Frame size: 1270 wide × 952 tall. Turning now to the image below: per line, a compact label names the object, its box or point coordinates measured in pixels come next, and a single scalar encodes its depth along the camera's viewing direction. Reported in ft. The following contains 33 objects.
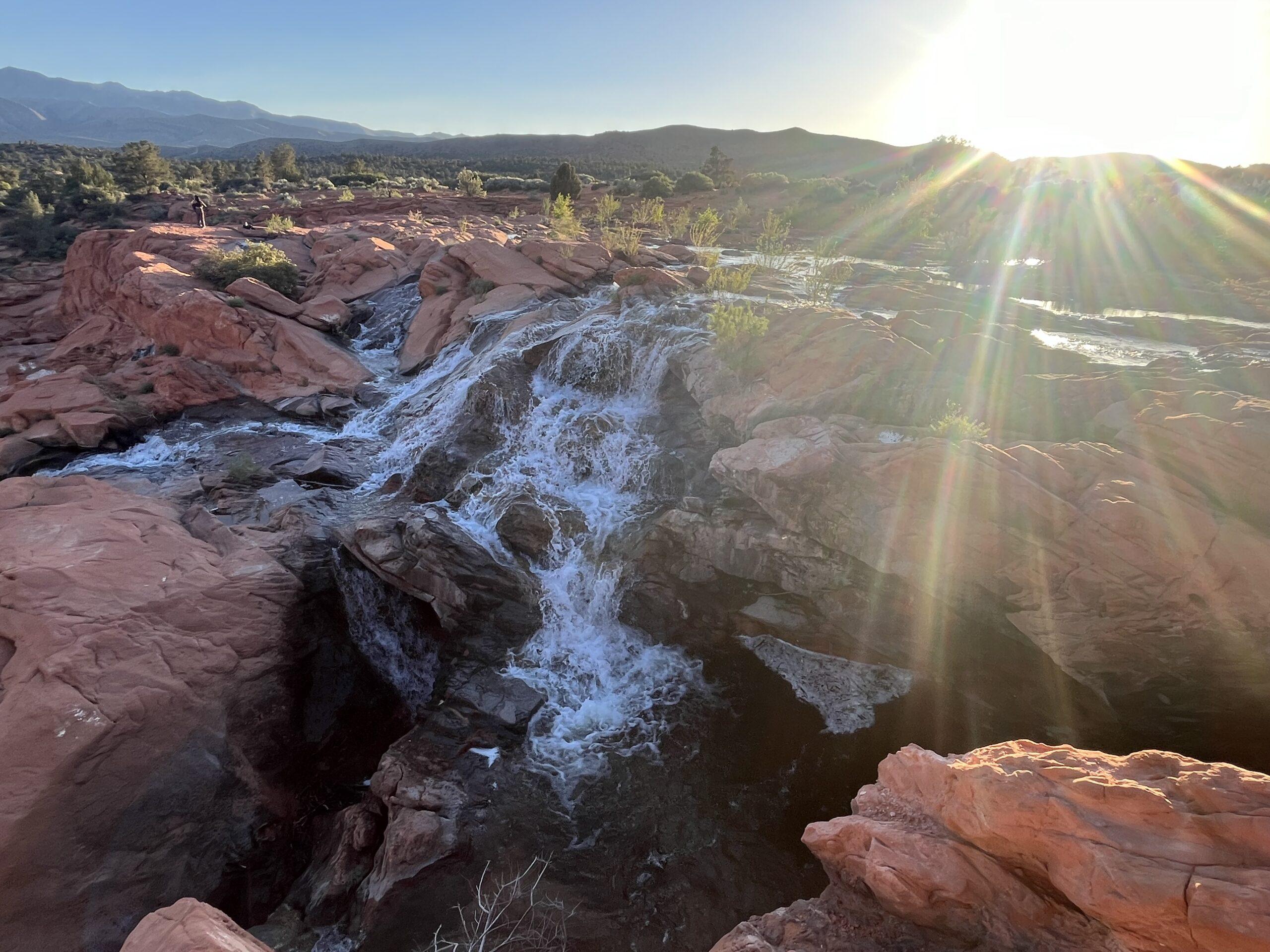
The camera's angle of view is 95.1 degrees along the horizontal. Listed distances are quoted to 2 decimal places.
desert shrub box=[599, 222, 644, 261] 62.75
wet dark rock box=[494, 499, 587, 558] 33.32
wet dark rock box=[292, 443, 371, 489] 38.96
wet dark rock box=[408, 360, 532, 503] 37.96
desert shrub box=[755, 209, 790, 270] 61.77
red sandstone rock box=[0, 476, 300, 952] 19.95
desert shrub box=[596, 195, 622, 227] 79.82
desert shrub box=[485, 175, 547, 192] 141.49
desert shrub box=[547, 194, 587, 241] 67.36
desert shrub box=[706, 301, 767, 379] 36.04
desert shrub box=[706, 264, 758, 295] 47.24
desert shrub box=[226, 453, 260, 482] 38.19
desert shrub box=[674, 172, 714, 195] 133.59
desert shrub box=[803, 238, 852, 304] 46.44
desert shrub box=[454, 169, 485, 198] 126.52
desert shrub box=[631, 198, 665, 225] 86.17
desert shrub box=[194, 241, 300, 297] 57.06
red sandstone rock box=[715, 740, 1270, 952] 9.89
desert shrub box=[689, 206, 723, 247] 75.20
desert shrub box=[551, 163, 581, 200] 116.26
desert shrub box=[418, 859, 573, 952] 18.80
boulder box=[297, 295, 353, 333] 55.67
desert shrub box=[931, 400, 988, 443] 25.16
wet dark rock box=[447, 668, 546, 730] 26.99
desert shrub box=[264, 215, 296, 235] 76.95
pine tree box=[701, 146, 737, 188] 140.87
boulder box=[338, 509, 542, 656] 30.09
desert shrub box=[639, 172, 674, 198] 125.70
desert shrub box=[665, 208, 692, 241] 81.97
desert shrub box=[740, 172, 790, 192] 130.72
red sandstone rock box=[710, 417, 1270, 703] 19.69
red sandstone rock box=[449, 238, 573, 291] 55.77
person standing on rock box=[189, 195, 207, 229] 79.00
